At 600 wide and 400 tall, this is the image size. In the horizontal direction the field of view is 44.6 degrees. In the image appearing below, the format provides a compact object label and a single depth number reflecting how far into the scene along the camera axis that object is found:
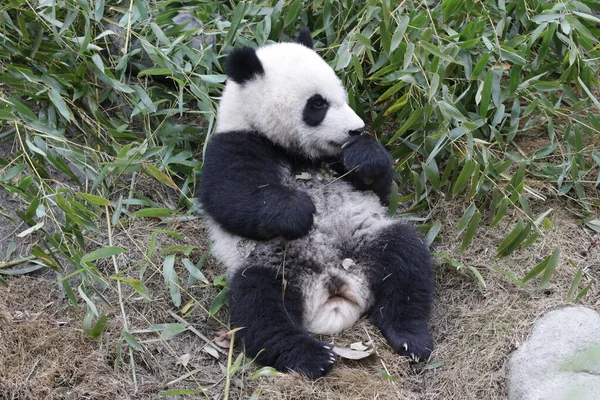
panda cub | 3.69
